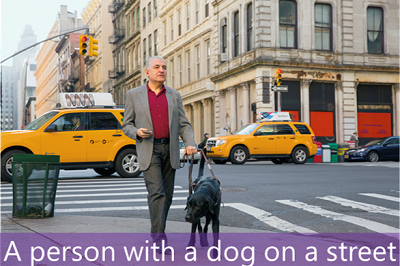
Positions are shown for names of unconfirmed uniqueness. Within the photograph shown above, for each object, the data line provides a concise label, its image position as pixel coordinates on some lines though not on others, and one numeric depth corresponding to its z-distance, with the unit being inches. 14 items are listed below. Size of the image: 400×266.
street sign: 1073.1
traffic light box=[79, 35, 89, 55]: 901.2
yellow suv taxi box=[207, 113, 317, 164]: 921.5
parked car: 1098.1
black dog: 184.9
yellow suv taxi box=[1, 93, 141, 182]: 557.9
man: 206.8
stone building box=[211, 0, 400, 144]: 1312.7
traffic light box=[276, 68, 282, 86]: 1060.9
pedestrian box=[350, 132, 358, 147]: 1301.7
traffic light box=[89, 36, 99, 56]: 898.7
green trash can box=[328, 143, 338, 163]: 1150.3
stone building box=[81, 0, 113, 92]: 2839.6
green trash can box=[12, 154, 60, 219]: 293.0
